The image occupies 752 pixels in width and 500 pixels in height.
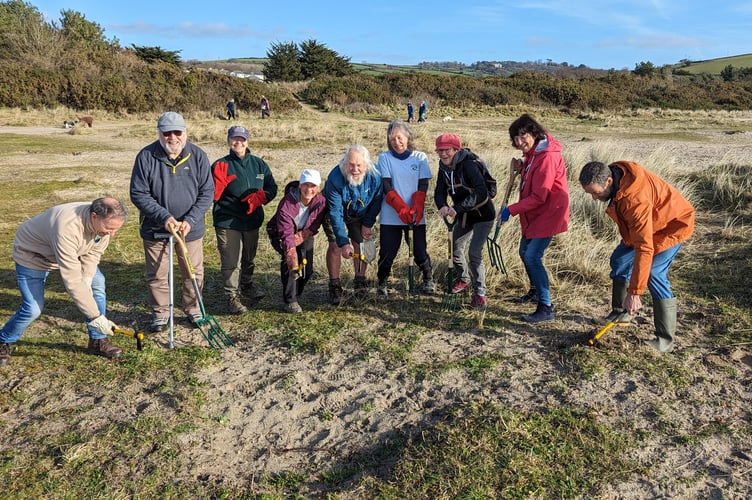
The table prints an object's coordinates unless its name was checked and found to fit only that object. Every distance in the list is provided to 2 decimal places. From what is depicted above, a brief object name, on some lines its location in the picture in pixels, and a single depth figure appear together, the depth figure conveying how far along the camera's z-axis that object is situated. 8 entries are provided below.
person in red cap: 4.95
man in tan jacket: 3.74
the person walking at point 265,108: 29.20
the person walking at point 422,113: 28.42
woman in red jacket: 4.63
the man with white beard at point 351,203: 4.95
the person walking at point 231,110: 27.25
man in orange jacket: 3.87
